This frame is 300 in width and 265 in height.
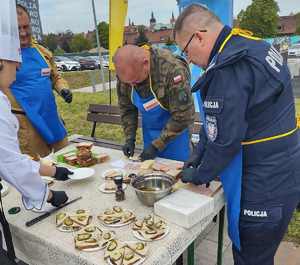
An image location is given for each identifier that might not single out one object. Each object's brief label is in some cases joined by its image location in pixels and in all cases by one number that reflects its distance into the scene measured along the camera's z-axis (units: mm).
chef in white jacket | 1204
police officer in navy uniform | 1231
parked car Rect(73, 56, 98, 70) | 20984
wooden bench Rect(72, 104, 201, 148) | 3377
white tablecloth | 1207
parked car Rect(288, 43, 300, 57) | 16578
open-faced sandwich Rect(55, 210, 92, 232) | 1379
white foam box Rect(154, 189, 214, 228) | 1325
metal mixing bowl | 1498
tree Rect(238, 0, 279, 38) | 30109
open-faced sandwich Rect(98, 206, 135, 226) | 1387
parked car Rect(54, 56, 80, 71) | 19584
